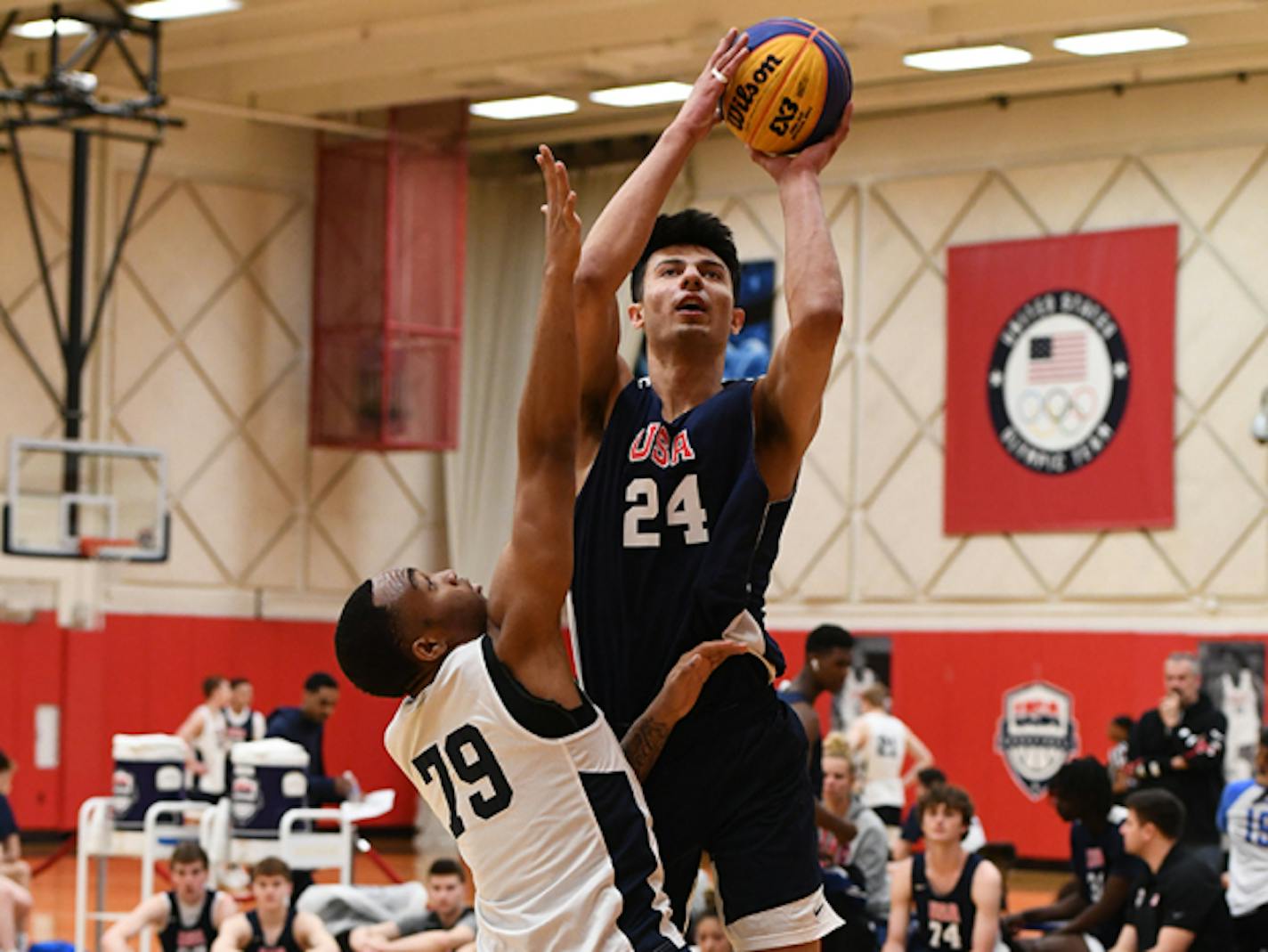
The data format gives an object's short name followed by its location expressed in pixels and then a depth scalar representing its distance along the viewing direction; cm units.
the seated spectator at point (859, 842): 972
